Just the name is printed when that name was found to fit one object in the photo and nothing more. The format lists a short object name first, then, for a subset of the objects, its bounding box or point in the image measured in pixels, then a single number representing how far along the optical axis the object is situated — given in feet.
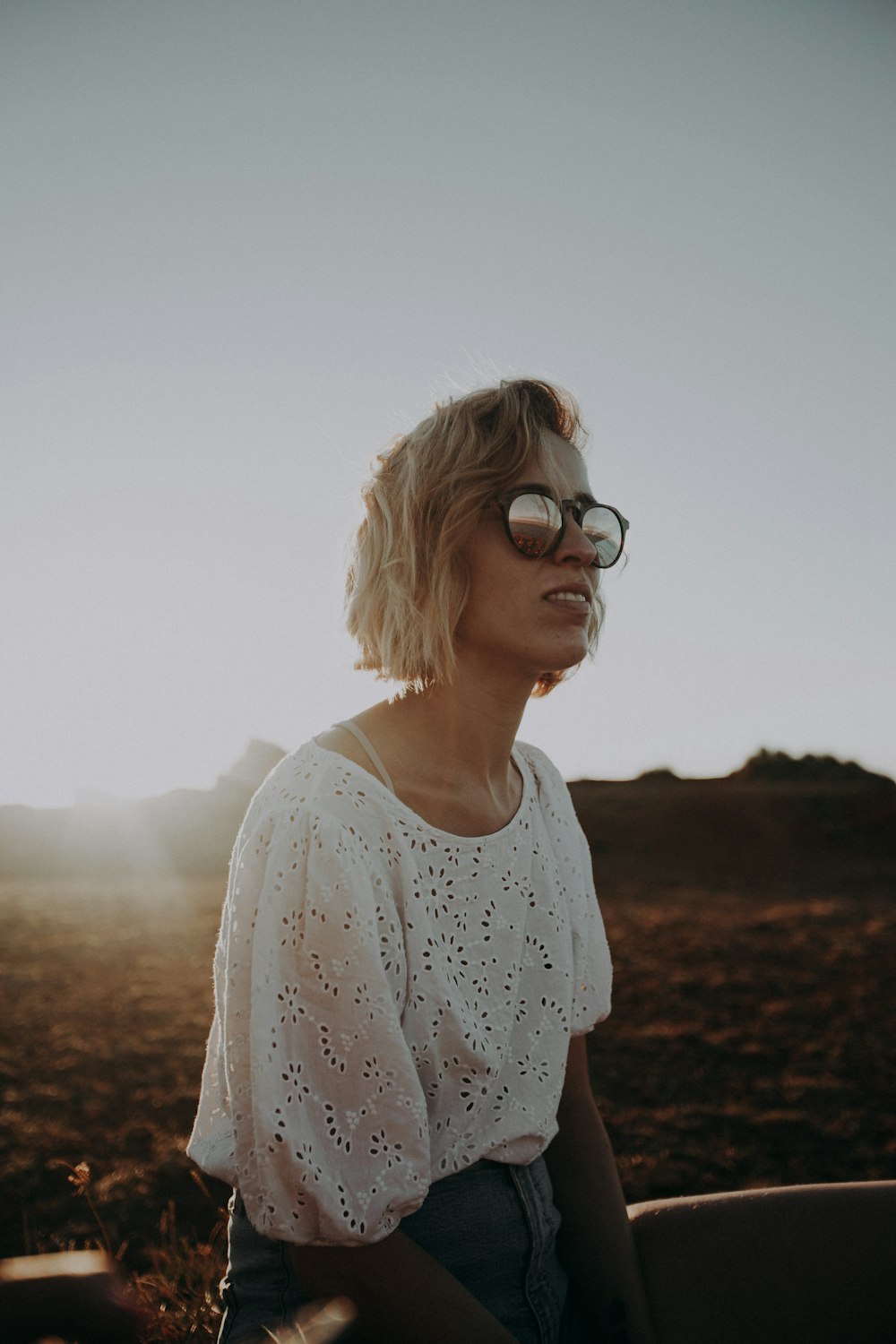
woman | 4.32
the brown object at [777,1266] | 5.45
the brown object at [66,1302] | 2.97
